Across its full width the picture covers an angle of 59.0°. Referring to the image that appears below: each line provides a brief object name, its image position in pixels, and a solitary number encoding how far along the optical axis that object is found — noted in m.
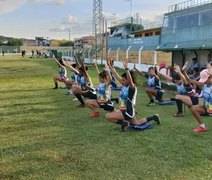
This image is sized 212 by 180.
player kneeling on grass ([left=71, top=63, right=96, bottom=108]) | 6.25
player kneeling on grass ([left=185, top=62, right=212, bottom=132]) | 4.45
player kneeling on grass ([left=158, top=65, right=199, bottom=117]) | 5.14
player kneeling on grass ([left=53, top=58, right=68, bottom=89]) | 8.96
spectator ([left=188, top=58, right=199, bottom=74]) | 9.15
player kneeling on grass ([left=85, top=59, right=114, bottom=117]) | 5.43
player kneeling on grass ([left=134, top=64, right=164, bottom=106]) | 6.92
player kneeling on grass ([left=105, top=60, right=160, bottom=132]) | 4.34
